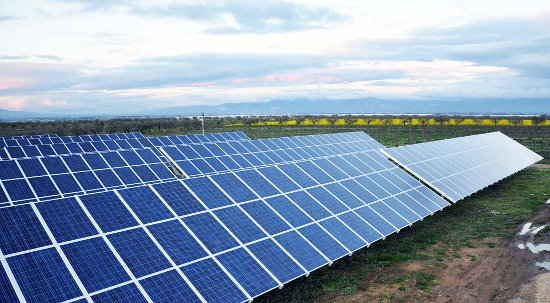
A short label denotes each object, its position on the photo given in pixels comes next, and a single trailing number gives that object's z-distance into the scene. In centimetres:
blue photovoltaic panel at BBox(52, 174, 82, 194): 1923
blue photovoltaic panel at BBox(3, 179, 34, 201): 1766
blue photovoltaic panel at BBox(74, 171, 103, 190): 2058
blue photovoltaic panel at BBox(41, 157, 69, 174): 2072
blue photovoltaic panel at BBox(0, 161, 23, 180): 1923
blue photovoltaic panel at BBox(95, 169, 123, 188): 2125
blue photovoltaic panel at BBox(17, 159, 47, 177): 2002
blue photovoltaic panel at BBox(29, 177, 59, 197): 1868
